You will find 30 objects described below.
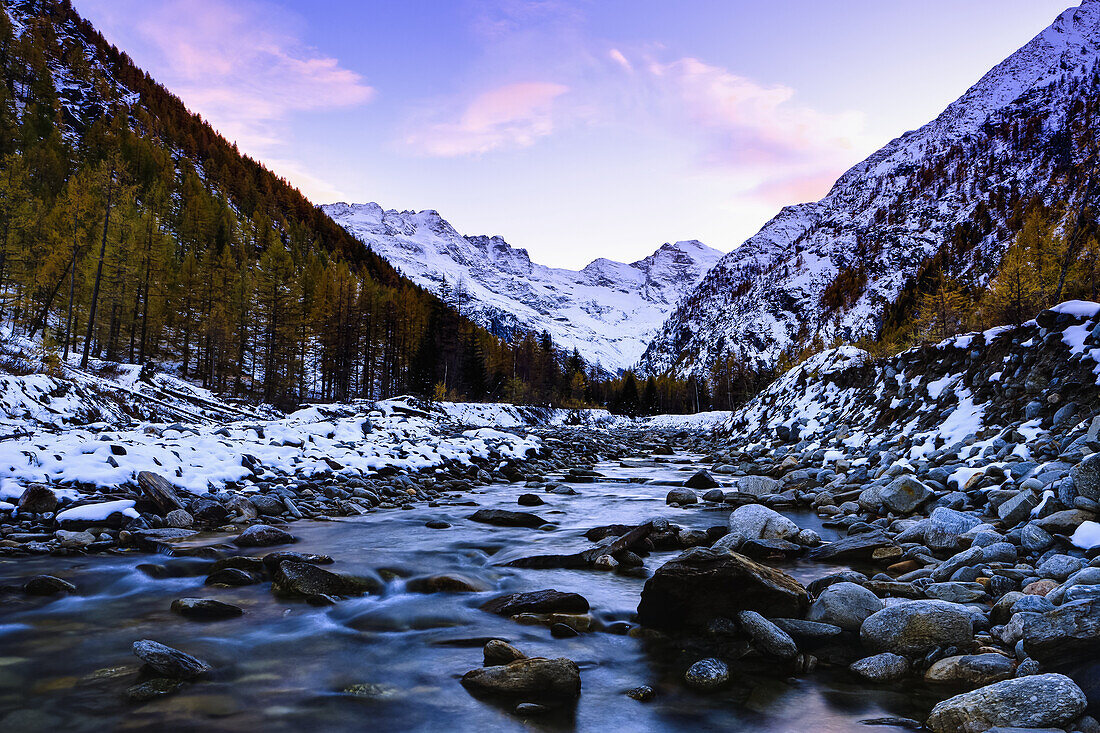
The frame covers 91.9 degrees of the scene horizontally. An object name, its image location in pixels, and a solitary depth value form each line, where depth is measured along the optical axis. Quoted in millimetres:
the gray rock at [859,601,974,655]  4023
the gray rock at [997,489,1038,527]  6809
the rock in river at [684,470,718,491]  14539
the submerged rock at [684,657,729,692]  3883
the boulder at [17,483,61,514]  8203
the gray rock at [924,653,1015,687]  3545
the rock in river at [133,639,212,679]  3859
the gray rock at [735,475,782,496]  12867
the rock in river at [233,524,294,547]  7887
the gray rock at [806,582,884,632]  4582
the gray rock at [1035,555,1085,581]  4852
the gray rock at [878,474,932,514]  9078
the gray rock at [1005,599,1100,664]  3387
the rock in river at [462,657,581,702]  3746
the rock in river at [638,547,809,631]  4836
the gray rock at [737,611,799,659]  4203
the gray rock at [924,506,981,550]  6625
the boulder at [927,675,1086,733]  2873
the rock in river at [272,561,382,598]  5912
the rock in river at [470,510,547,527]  10312
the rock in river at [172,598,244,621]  5176
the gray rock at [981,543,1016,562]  5660
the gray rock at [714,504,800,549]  7660
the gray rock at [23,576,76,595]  5508
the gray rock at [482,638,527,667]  4176
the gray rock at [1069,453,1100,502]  6234
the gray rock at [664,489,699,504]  12352
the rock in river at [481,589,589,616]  5484
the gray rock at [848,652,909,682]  3863
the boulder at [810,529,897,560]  6996
